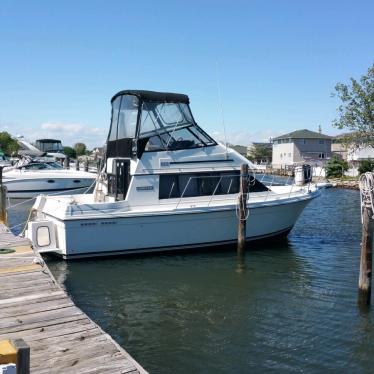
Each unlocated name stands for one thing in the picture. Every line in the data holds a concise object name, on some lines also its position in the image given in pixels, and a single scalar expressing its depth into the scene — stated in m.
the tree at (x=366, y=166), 44.14
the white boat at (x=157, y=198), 12.79
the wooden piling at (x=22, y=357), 3.28
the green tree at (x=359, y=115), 36.84
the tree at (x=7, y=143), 84.13
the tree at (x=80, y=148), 131.88
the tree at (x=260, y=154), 87.19
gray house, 66.81
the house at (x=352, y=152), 37.88
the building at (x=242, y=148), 99.65
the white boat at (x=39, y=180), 29.11
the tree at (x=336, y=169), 49.62
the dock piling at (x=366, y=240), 9.14
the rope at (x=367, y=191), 9.15
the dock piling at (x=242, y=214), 13.34
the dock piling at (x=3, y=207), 14.92
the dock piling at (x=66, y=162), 38.26
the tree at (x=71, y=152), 100.36
